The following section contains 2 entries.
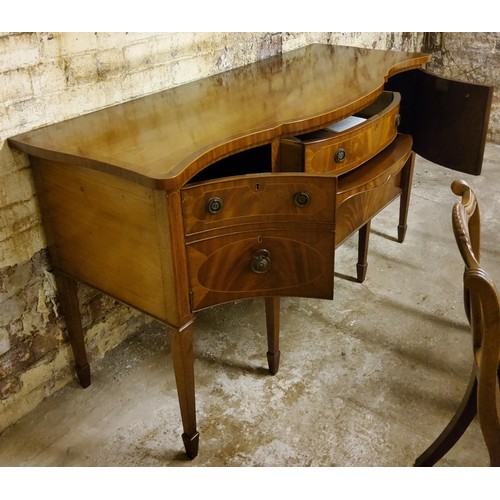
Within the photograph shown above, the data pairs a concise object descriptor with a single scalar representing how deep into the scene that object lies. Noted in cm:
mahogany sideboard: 140
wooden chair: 105
